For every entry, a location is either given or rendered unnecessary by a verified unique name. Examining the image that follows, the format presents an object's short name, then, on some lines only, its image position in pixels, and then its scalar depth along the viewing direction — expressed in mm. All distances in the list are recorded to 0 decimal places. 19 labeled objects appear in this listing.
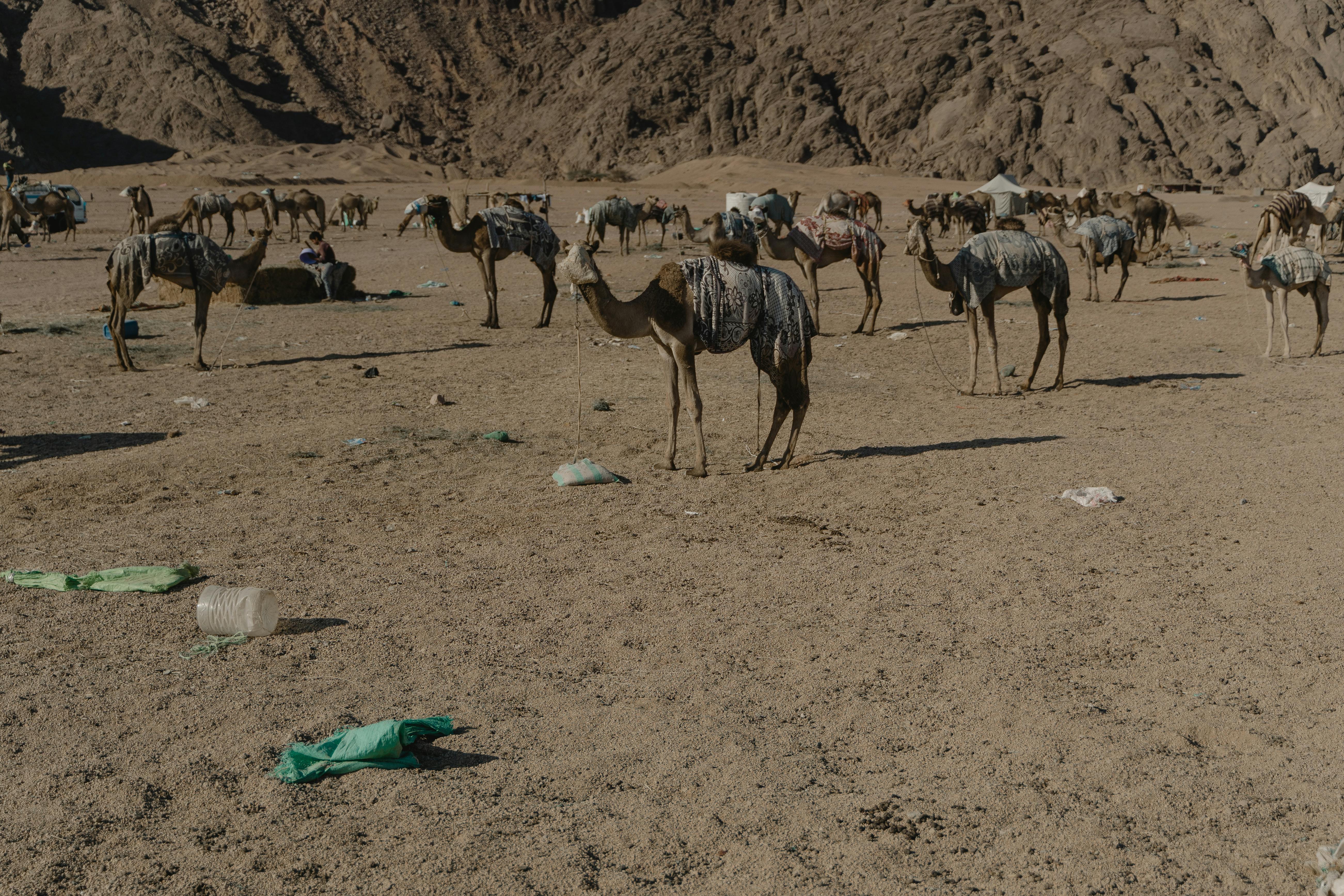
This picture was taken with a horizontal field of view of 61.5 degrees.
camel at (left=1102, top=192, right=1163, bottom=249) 28562
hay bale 20969
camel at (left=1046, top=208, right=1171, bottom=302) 21391
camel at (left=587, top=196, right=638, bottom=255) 29266
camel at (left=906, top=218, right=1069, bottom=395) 12594
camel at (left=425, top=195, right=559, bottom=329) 18000
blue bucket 16859
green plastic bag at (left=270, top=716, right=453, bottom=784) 4695
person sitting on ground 21594
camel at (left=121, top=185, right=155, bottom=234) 34656
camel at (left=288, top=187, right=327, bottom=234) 35938
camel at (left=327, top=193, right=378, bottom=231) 40031
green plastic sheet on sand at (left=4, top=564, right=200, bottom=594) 6875
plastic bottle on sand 6176
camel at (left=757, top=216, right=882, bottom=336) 17766
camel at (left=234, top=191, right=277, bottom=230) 34844
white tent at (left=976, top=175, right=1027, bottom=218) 47562
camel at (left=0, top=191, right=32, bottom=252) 28703
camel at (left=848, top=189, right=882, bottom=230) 35219
